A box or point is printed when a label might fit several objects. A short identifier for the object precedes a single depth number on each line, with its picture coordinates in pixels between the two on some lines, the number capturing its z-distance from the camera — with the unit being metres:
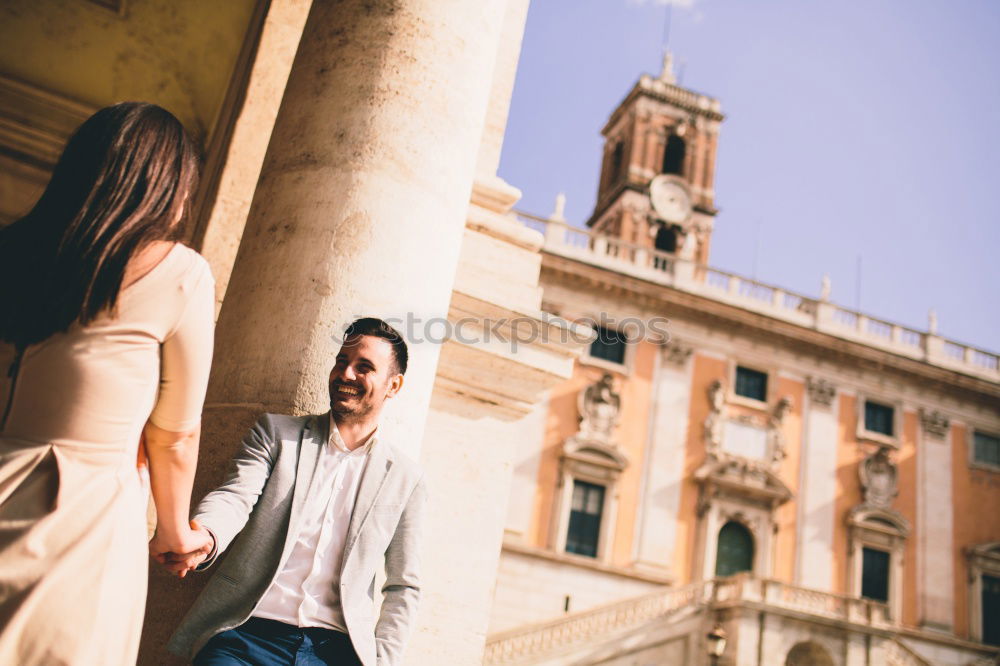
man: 1.89
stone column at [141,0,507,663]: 2.33
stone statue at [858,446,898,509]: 24.03
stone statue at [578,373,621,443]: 21.91
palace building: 19.62
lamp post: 13.98
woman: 1.24
